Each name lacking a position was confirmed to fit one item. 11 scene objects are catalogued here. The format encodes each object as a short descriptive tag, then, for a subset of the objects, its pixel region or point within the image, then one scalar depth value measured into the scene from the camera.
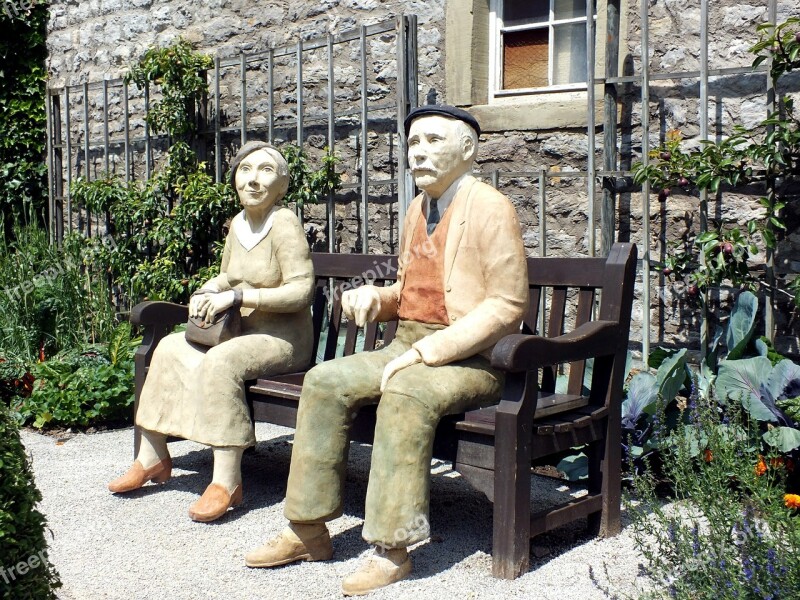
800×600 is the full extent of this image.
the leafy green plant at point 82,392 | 5.54
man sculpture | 3.17
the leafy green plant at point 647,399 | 4.15
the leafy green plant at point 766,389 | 3.93
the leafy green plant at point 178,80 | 7.33
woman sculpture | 3.91
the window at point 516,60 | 5.64
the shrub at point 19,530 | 2.33
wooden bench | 3.18
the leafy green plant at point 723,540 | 2.54
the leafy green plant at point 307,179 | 6.38
